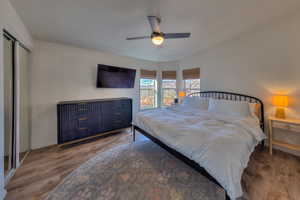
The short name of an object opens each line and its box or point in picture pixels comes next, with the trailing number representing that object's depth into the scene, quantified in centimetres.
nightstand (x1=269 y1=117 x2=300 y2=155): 226
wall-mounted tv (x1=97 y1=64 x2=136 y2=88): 363
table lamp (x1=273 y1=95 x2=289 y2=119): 234
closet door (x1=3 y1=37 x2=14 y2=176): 173
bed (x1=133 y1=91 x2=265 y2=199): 126
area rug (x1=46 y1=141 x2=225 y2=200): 150
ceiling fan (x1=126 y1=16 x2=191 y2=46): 194
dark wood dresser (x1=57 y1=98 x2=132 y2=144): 276
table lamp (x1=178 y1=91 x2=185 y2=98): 466
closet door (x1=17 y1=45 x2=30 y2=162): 227
